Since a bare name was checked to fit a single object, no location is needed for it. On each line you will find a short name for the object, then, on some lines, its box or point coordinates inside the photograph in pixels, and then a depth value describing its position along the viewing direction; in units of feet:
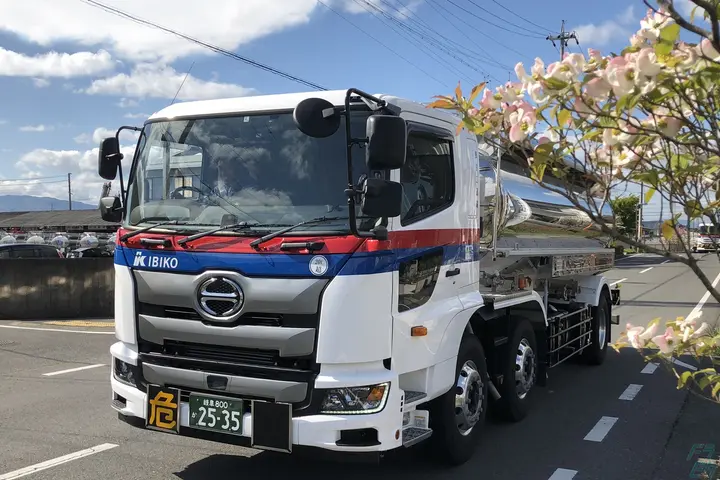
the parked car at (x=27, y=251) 52.58
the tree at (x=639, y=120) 6.47
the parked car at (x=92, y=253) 61.41
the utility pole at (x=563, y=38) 108.54
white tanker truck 12.19
